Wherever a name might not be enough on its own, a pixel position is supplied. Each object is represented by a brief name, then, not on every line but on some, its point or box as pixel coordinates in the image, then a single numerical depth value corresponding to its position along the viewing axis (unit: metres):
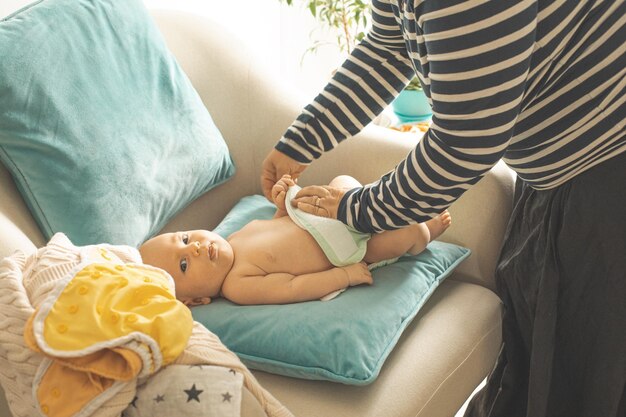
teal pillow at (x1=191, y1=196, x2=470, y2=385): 1.14
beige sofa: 1.16
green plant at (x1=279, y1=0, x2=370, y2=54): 2.25
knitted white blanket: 0.93
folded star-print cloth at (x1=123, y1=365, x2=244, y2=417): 0.95
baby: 1.31
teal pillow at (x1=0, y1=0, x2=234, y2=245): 1.20
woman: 0.88
